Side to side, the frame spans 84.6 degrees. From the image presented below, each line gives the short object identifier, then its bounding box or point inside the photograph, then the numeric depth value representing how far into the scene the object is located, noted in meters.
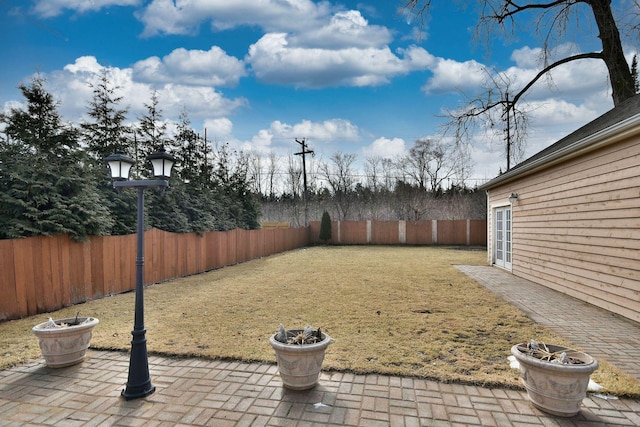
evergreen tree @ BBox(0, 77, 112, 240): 5.44
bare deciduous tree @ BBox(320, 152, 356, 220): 26.92
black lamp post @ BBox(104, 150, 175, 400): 2.79
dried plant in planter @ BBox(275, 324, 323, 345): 2.95
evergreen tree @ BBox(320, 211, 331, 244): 21.03
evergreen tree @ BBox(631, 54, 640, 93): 15.19
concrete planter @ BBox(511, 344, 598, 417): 2.38
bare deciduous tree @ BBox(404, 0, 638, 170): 8.61
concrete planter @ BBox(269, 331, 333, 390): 2.77
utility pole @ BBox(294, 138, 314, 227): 24.05
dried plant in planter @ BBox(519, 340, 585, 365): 2.48
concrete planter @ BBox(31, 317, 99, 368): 3.23
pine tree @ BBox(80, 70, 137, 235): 9.02
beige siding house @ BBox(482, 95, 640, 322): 4.89
